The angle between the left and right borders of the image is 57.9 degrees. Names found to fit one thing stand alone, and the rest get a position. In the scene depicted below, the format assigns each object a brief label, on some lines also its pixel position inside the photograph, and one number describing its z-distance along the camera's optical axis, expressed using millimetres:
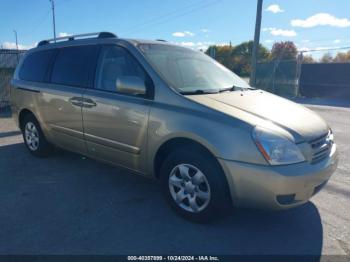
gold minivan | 2740
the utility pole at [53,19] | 43866
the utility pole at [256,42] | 15350
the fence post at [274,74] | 17953
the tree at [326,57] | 25250
